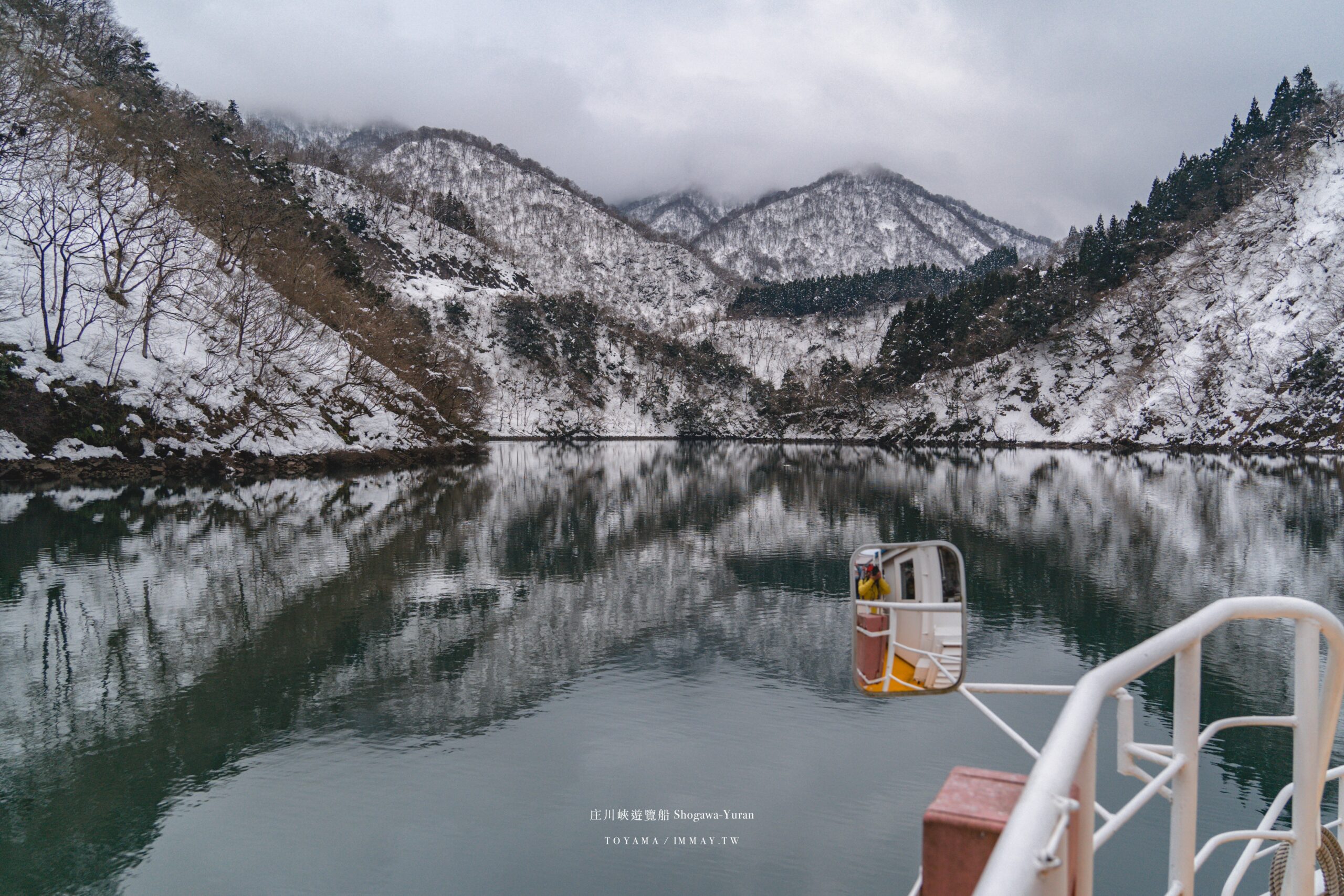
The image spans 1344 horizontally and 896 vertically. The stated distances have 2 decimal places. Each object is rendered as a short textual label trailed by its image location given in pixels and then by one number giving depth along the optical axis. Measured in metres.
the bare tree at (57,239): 41.03
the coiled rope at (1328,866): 3.59
